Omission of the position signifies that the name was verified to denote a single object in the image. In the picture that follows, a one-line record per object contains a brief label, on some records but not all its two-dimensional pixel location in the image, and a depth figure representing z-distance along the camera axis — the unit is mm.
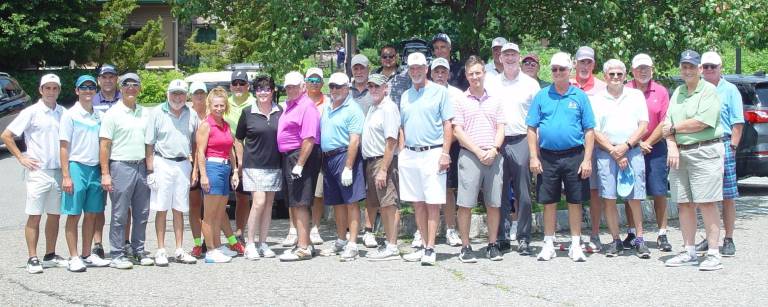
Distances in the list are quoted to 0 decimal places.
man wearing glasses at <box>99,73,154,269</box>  9523
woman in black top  10062
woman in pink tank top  9891
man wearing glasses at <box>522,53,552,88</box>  10664
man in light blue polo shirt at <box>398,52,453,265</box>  9719
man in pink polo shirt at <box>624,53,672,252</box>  10109
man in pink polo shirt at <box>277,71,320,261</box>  10000
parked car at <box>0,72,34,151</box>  20766
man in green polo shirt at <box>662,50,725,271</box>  9266
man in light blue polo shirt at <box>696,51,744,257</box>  9695
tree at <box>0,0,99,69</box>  31219
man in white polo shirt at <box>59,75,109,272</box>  9398
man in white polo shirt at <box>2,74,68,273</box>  9367
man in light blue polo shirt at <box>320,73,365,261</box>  10008
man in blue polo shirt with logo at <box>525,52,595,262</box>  9672
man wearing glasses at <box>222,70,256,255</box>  10516
